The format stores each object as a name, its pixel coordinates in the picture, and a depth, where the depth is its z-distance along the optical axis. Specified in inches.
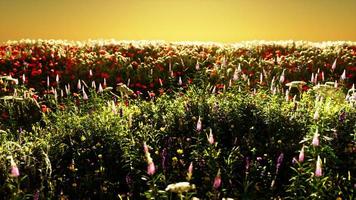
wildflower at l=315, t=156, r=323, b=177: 171.3
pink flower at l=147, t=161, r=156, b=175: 164.9
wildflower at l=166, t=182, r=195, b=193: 150.7
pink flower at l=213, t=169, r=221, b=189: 163.3
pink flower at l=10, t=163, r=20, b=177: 172.2
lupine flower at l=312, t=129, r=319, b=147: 185.6
